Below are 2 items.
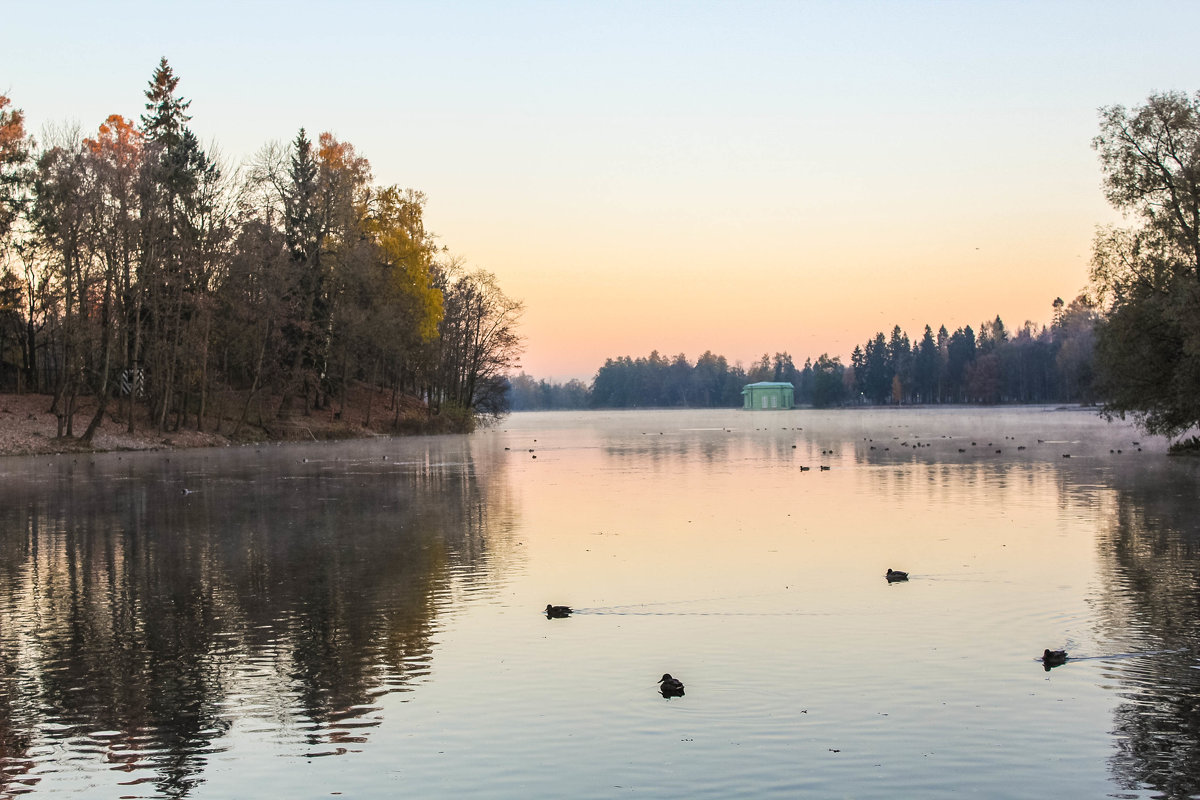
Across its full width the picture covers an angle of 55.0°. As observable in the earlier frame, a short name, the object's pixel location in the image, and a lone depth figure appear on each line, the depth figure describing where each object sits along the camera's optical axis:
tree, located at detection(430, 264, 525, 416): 96.50
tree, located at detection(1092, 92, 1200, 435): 44.81
